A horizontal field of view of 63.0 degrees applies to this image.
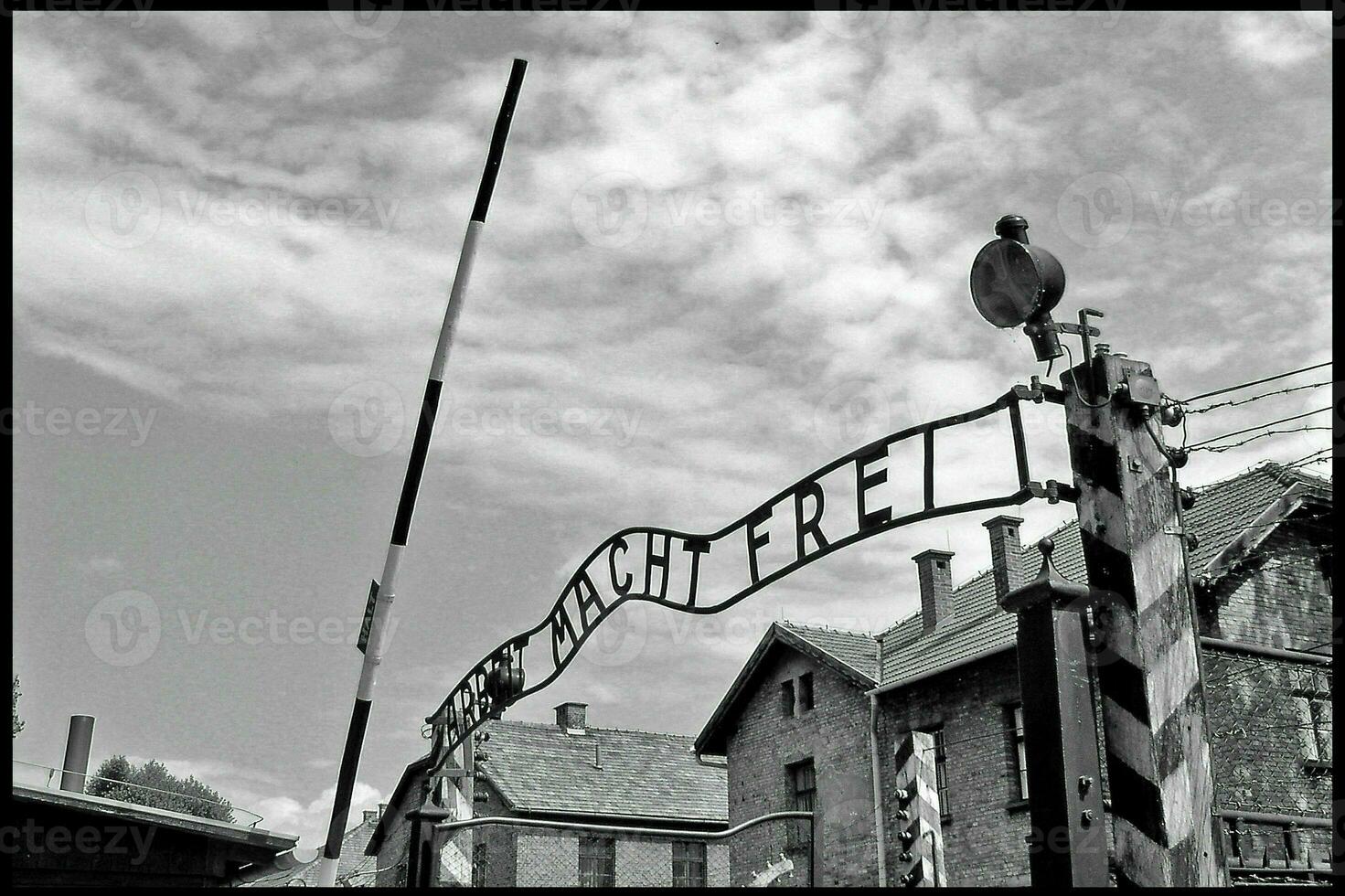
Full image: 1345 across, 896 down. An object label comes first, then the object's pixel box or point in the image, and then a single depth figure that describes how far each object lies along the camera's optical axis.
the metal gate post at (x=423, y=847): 6.84
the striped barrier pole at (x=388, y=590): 6.18
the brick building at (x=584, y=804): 25.69
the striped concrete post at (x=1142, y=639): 3.20
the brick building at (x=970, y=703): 12.47
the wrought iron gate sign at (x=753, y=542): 4.00
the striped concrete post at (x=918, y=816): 7.18
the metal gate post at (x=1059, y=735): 2.94
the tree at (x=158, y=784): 50.00
